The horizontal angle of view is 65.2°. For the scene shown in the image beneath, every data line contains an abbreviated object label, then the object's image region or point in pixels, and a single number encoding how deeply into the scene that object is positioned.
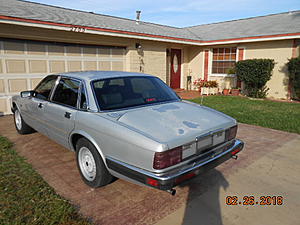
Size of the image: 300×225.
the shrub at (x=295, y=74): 10.08
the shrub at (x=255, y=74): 10.82
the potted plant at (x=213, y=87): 12.95
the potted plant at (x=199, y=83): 13.43
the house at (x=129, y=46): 7.63
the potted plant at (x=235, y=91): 12.25
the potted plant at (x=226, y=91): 12.74
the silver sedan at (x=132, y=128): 2.40
